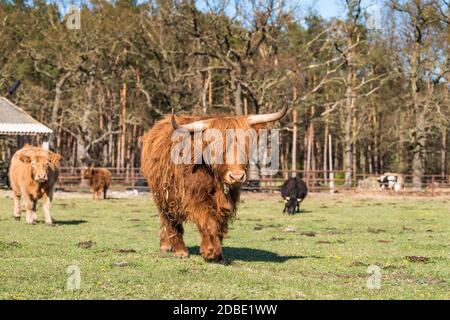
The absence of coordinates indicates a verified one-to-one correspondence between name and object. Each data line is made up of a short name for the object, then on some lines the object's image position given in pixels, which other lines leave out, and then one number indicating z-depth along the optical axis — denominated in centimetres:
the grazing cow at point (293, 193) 2330
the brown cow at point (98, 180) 3128
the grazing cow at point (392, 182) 4059
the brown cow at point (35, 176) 1595
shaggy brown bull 952
